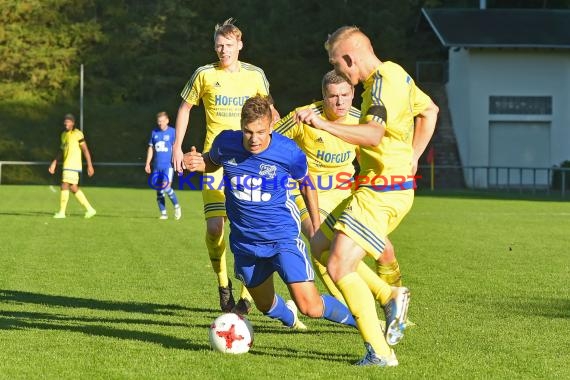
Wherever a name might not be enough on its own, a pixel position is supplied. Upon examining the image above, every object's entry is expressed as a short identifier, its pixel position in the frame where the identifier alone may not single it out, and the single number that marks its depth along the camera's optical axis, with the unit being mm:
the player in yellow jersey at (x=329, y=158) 14536
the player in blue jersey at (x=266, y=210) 12750
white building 76708
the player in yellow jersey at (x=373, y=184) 11284
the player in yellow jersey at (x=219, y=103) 16356
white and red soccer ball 12277
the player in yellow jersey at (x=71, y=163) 37493
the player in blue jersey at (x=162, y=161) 37659
